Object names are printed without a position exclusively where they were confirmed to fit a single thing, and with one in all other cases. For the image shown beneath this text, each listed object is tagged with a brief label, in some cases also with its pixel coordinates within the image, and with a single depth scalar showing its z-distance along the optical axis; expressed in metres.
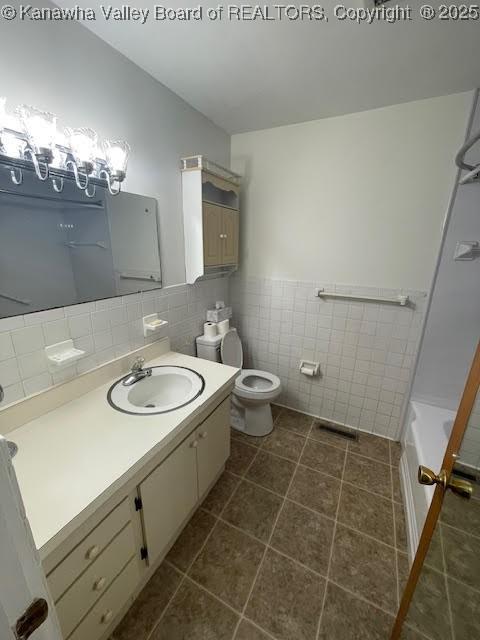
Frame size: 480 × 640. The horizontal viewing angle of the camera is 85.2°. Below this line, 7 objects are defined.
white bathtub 1.30
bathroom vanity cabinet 0.78
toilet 1.97
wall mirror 0.97
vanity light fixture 0.92
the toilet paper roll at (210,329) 2.02
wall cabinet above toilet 1.66
